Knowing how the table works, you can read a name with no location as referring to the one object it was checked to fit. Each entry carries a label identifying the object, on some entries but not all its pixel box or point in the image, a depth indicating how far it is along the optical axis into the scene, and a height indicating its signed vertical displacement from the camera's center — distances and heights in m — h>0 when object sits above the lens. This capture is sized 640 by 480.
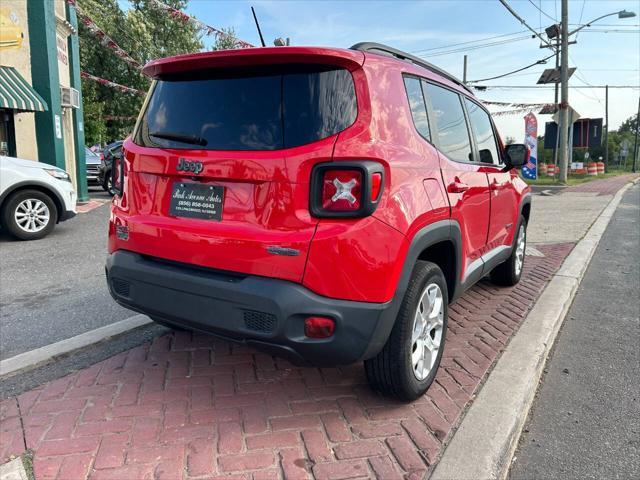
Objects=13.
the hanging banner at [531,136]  21.25 +1.30
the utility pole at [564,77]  20.58 +3.65
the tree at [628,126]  104.19 +8.36
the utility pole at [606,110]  55.69 +6.31
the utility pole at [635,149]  50.81 +1.69
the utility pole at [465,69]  37.19 +7.31
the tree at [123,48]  27.64 +7.00
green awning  9.42 +1.54
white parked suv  7.00 -0.35
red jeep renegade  2.27 -0.19
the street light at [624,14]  19.34 +5.85
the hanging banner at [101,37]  12.12 +3.48
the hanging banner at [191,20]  11.70 +3.61
